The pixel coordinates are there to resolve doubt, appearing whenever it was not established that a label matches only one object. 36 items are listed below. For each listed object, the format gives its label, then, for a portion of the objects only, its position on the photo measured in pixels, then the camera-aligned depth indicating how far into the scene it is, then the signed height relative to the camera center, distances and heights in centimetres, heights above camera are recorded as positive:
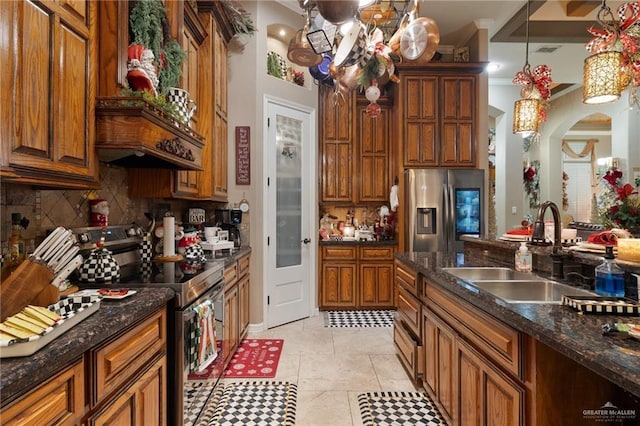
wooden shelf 164 +41
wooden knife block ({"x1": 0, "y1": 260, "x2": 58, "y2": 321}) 116 -25
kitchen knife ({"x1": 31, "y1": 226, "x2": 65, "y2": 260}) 141 -12
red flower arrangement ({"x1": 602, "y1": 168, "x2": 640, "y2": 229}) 255 +3
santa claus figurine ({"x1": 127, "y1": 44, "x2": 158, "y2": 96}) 183 +77
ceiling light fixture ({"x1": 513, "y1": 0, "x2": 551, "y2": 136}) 288 +92
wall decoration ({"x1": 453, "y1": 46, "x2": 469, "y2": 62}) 469 +212
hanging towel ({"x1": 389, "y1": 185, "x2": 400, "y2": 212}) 471 +21
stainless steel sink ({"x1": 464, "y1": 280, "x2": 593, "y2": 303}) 186 -41
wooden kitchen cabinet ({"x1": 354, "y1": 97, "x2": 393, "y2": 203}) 501 +79
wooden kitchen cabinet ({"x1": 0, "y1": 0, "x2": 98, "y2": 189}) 113 +44
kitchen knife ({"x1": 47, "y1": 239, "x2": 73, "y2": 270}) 146 -15
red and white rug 292 -129
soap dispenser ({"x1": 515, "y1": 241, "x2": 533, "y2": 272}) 221 -29
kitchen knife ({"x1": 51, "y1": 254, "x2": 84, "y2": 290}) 149 -25
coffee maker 378 -7
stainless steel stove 178 -48
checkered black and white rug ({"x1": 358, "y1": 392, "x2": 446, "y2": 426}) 225 -130
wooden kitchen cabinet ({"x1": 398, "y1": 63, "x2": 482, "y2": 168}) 459 +125
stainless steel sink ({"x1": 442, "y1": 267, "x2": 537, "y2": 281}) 226 -39
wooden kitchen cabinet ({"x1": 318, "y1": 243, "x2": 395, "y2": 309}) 470 -84
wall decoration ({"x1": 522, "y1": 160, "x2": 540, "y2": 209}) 682 +54
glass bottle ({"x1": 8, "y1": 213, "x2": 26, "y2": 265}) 137 -11
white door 401 +0
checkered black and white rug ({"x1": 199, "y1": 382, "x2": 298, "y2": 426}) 225 -130
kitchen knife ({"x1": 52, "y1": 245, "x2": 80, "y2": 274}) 149 -19
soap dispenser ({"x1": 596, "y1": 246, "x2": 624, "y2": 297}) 149 -27
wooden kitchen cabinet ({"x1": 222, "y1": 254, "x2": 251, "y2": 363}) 281 -80
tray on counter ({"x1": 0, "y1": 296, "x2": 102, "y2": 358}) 90 -33
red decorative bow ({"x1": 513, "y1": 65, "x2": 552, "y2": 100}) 292 +111
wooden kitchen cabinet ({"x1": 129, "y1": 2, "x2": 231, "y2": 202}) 258 +96
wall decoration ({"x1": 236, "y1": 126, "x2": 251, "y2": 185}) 390 +65
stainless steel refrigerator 443 +9
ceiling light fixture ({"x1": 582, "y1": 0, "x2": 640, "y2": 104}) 225 +99
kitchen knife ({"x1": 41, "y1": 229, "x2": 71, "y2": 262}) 145 -12
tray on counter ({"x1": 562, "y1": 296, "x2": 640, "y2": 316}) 126 -33
